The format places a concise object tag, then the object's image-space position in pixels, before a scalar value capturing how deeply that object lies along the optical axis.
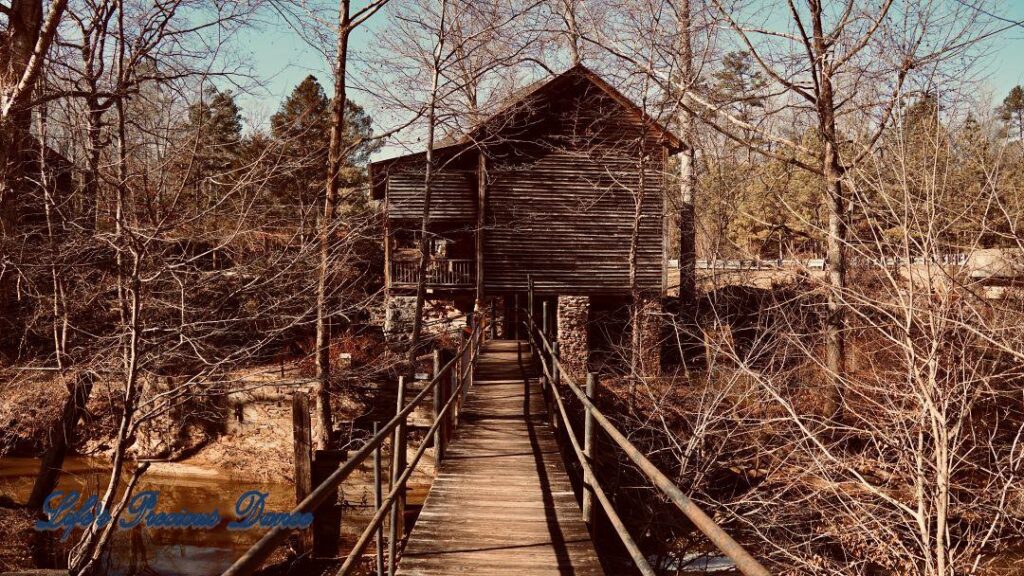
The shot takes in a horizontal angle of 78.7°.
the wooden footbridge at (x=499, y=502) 3.07
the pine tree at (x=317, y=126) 26.29
